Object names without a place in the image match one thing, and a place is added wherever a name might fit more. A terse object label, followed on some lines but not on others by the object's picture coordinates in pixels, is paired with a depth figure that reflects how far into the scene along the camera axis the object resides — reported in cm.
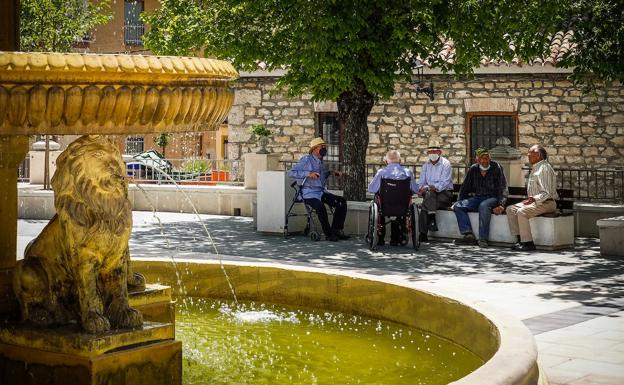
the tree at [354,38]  1653
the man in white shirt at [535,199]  1462
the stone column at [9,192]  594
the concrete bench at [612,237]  1402
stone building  2192
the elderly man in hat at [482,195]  1520
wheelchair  1454
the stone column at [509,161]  1755
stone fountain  459
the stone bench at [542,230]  1475
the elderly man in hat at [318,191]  1589
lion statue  522
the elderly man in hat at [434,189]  1589
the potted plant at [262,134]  1991
